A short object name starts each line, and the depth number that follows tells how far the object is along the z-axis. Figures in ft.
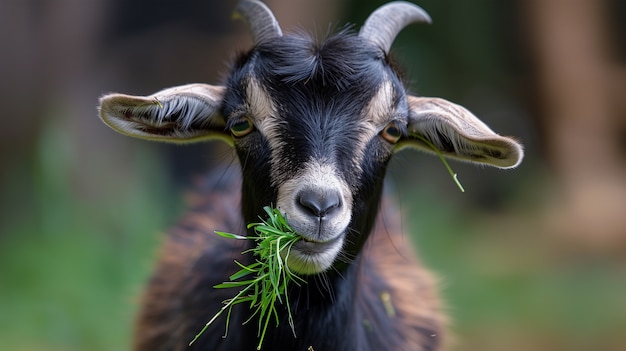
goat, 23.68
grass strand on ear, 27.04
